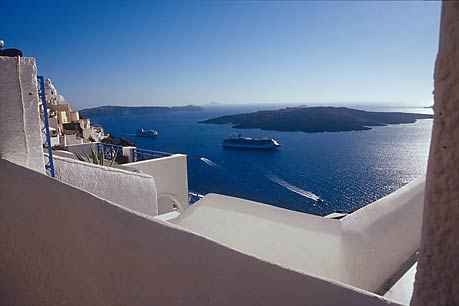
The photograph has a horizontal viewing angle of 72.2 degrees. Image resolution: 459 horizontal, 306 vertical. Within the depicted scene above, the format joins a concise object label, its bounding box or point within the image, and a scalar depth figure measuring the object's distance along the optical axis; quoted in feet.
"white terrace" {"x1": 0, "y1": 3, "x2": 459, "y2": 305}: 4.00
